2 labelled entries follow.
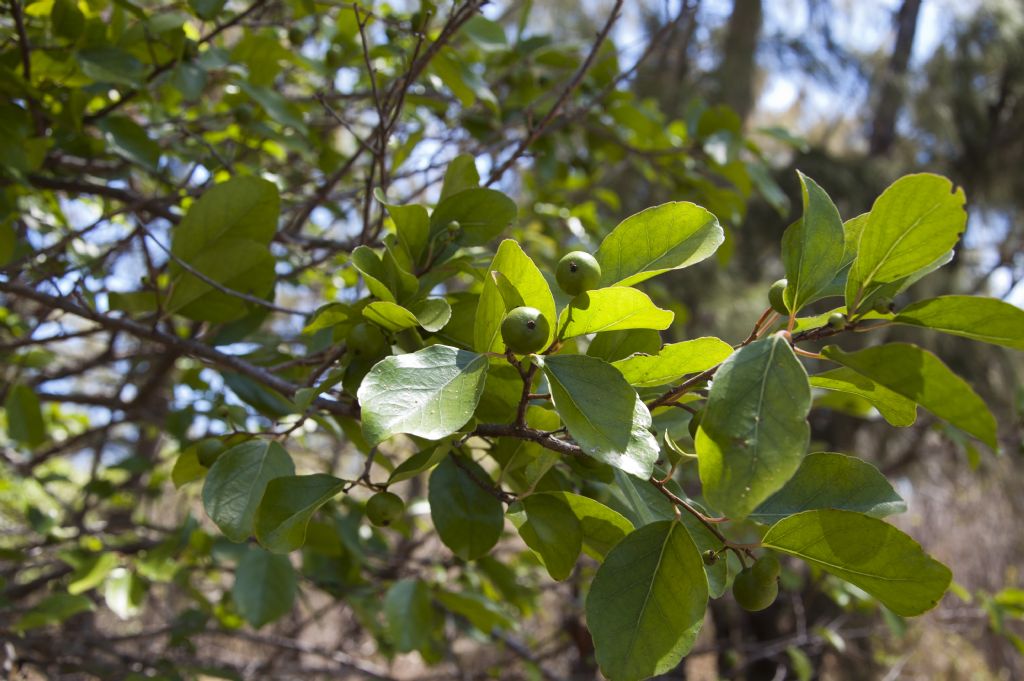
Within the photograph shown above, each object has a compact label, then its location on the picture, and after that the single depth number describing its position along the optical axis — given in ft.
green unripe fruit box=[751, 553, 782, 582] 2.44
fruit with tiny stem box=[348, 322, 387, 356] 2.94
